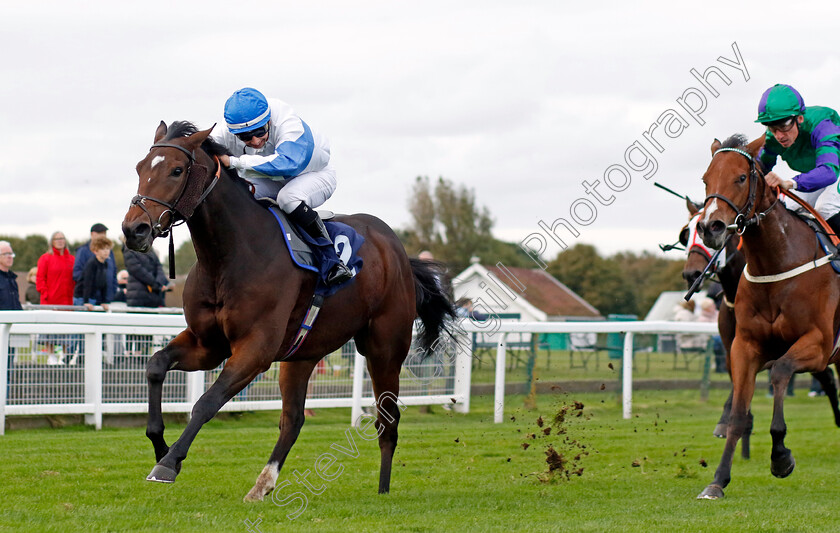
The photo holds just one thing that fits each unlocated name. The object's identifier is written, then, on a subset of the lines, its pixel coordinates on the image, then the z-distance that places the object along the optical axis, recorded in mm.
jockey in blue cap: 10062
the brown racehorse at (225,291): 9008
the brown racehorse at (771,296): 10883
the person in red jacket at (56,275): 20000
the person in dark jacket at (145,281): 19969
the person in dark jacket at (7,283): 17906
